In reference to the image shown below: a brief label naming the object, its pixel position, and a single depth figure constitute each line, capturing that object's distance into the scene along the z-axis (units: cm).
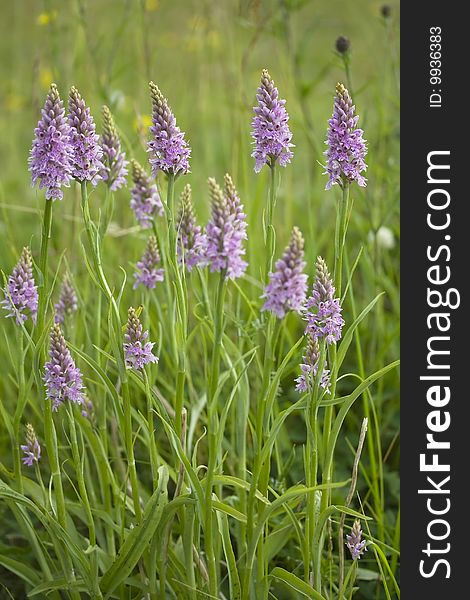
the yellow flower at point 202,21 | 290
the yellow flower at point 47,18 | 243
